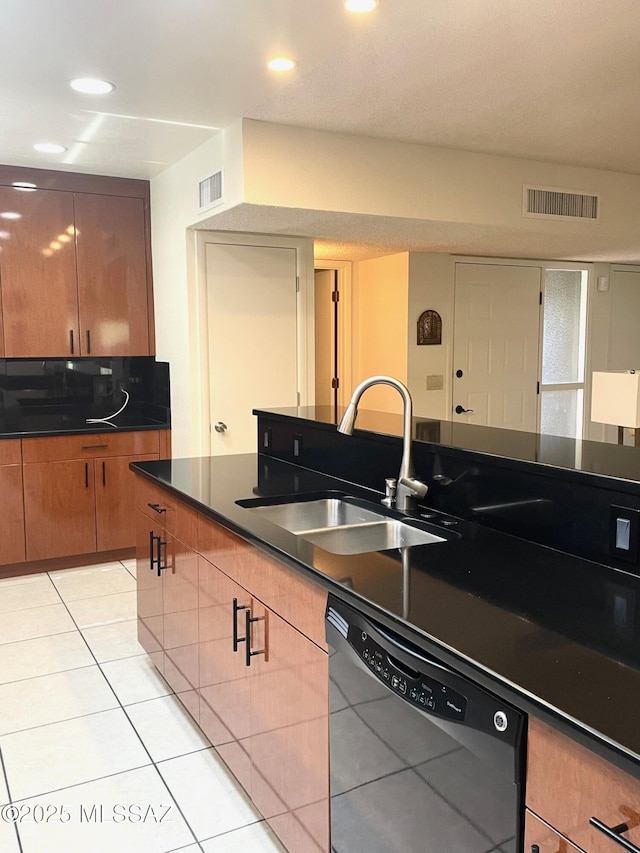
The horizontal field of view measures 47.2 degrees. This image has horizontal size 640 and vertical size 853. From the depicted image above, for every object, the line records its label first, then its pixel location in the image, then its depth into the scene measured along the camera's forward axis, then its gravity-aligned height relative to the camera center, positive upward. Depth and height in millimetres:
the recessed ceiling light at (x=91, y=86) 2943 +1109
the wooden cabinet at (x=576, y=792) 951 -601
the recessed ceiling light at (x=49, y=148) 3895 +1131
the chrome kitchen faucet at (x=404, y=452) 2188 -292
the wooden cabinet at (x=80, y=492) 4426 -824
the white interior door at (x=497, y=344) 5766 +91
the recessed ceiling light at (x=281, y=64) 2707 +1094
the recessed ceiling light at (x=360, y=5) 2288 +1101
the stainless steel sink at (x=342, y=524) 2297 -562
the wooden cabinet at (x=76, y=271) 4449 +549
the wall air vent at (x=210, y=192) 3676 +852
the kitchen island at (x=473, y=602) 1058 -490
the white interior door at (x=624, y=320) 6492 +306
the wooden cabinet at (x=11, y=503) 4312 -858
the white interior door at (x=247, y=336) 4395 +127
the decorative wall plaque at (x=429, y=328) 5508 +211
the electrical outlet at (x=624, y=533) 1627 -400
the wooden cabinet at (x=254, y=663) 1775 -899
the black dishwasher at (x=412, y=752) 1157 -718
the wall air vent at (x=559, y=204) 4234 +894
